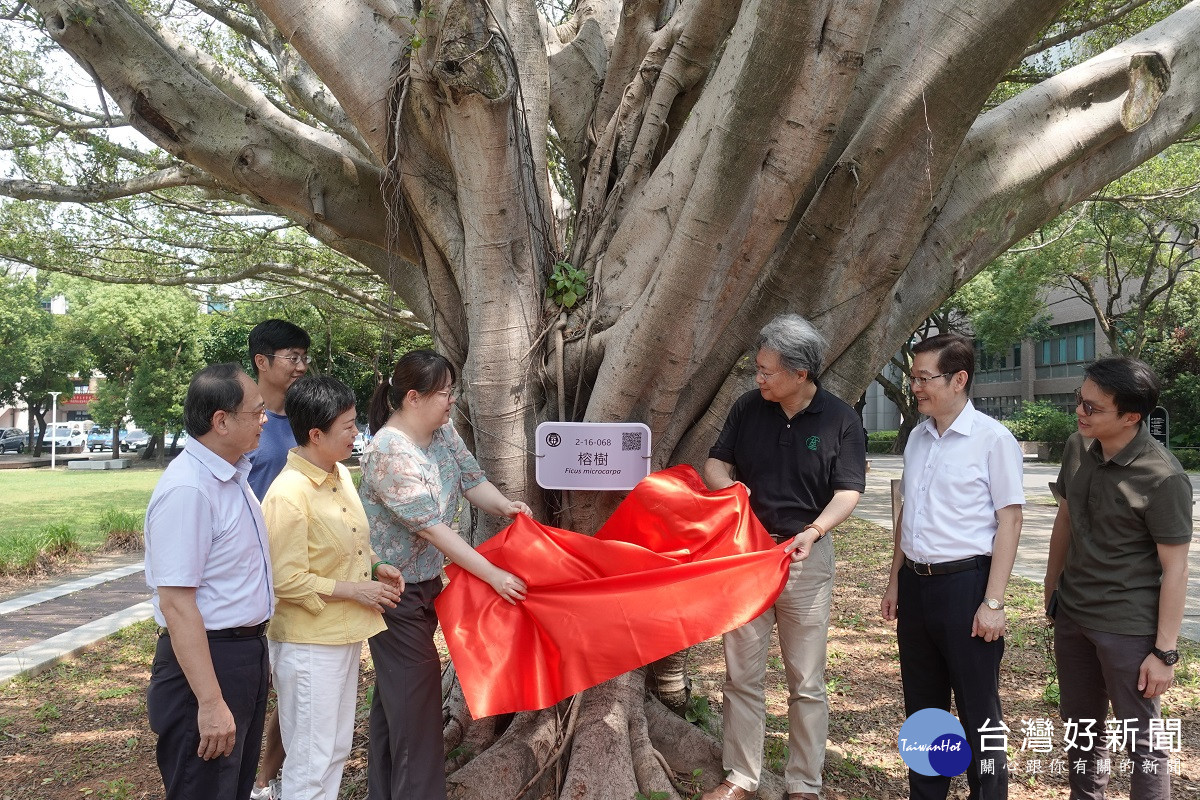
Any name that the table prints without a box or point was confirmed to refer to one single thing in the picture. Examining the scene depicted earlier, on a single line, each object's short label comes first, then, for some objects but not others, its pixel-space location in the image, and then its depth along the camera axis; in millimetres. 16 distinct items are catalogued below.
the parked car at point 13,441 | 41144
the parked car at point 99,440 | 44750
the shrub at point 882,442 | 32531
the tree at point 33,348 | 34000
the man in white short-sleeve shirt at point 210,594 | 2354
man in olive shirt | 2840
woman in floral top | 2920
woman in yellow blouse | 2770
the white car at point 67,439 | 43750
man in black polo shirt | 3252
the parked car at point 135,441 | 41625
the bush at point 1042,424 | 25406
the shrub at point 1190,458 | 21812
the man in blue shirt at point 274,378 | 3668
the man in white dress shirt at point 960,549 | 3043
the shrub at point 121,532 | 10875
